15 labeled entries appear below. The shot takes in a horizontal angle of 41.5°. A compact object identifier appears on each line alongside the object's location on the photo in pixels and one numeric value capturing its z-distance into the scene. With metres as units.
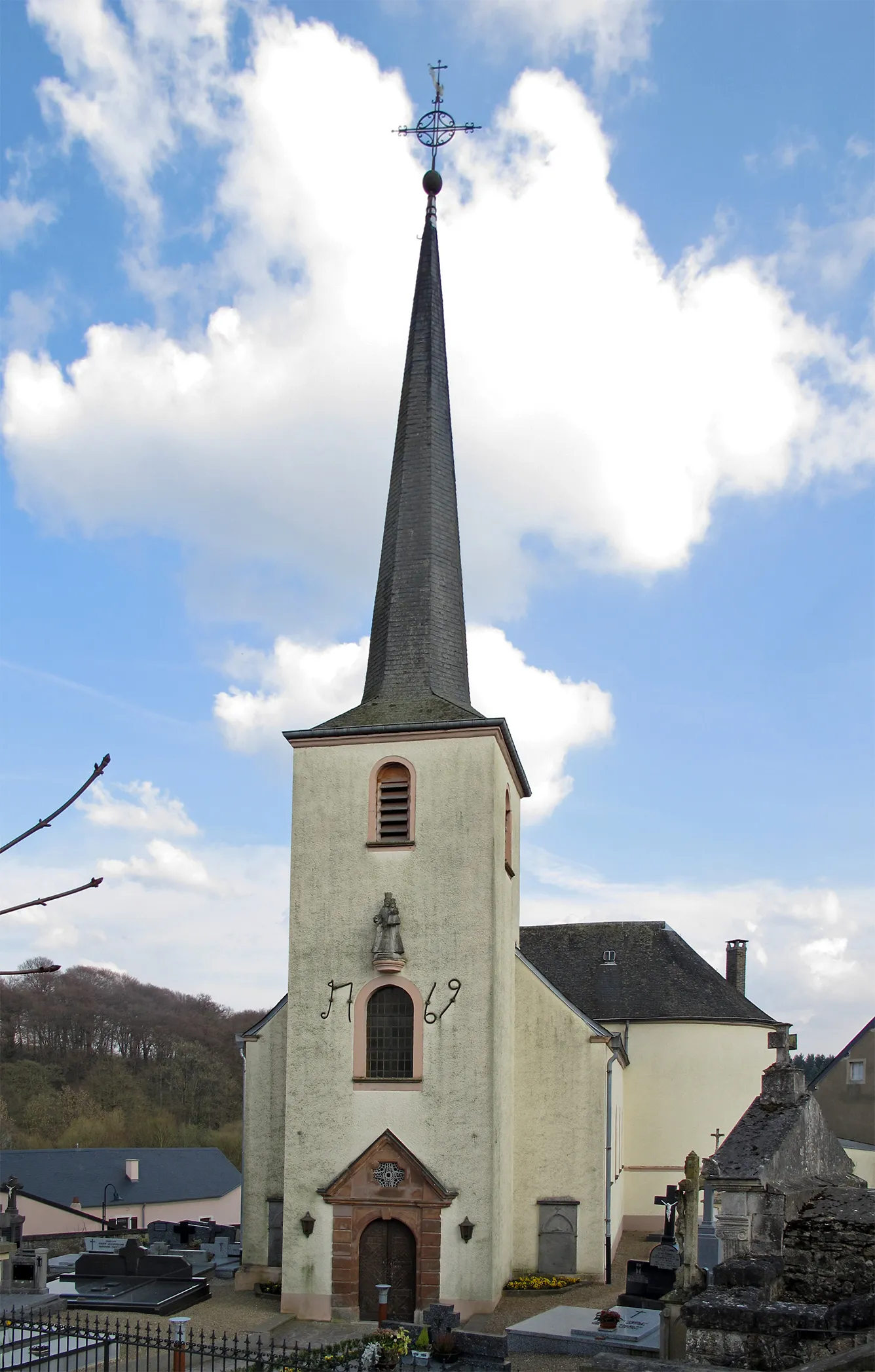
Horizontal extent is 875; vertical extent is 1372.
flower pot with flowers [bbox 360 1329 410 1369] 14.38
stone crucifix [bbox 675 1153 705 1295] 11.47
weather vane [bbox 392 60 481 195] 26.75
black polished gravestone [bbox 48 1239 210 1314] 20.11
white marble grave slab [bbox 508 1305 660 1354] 15.80
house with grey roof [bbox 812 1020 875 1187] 34.94
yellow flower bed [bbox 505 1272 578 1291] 20.05
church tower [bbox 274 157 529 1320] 18.95
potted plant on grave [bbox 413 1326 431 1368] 14.89
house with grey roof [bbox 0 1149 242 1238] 35.56
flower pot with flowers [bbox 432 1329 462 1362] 14.95
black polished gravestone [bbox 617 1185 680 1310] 18.34
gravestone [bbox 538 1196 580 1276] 21.02
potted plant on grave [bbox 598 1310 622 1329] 16.50
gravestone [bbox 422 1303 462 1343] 16.32
